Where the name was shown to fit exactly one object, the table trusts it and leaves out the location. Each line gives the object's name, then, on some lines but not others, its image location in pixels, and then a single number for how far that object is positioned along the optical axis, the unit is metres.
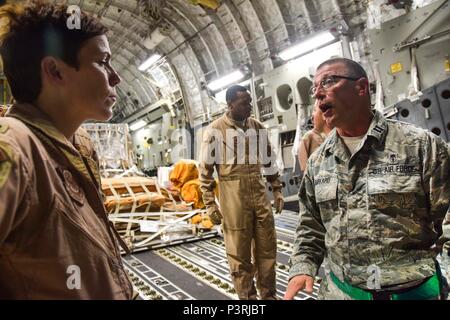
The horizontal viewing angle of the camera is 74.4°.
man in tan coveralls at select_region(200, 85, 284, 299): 3.17
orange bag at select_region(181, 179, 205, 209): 7.04
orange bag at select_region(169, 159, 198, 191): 7.21
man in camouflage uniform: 1.42
